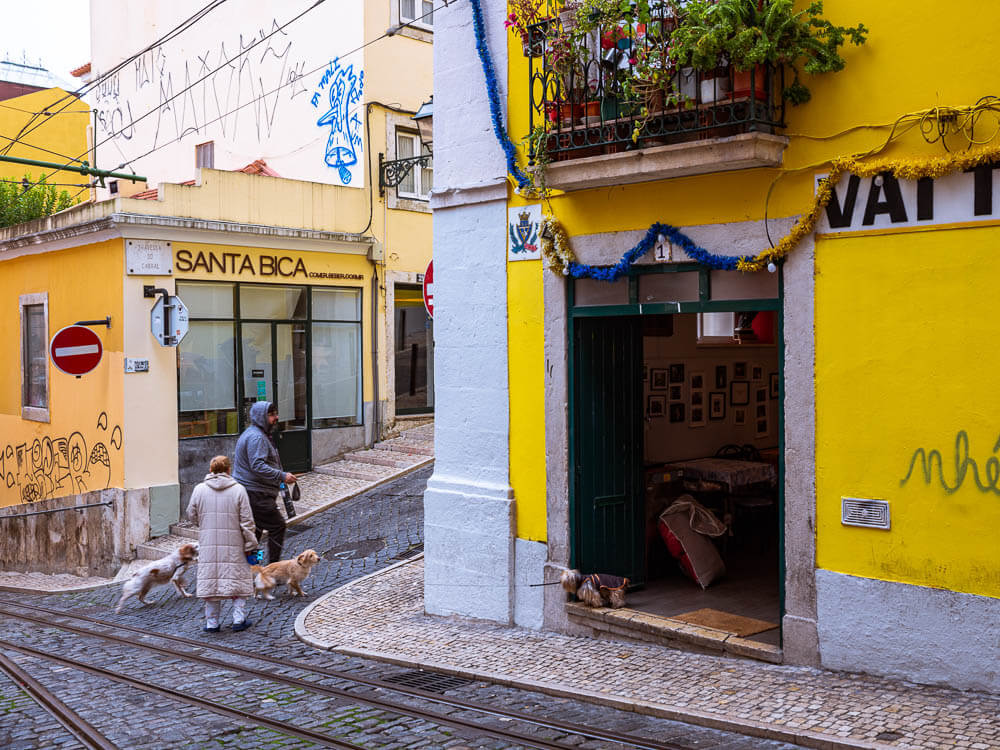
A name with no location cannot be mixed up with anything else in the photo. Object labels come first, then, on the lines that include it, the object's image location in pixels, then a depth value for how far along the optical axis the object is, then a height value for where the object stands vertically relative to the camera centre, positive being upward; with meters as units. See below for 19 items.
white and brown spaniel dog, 11.26 -2.27
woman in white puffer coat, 9.95 -1.72
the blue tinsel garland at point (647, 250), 7.70 +0.77
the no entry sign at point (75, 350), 13.66 +0.20
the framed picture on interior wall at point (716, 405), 10.99 -0.52
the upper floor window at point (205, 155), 21.84 +4.44
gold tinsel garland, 6.39 +1.17
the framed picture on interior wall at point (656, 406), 10.16 -0.47
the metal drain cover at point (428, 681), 7.63 -2.41
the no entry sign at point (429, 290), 10.28 +0.70
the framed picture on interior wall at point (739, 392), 11.36 -0.40
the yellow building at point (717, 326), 6.54 +0.24
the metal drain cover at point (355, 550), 12.55 -2.31
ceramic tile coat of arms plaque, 9.06 +1.13
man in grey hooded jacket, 11.46 -1.16
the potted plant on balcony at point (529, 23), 8.59 +2.81
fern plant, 6.86 +2.14
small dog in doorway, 8.57 -1.90
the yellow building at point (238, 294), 15.38 +1.15
